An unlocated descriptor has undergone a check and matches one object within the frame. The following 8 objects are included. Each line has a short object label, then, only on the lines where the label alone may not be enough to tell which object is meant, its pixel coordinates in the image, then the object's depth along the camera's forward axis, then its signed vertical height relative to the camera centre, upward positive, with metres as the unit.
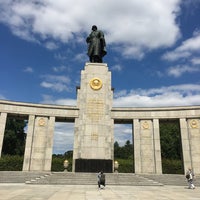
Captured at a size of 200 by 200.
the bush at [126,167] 34.14 -0.67
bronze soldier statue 29.62 +14.96
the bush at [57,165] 33.84 -0.61
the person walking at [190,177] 18.02 -1.00
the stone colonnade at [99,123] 26.75 +4.91
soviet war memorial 25.41 +4.30
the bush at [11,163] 31.61 -0.43
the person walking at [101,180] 15.73 -1.23
